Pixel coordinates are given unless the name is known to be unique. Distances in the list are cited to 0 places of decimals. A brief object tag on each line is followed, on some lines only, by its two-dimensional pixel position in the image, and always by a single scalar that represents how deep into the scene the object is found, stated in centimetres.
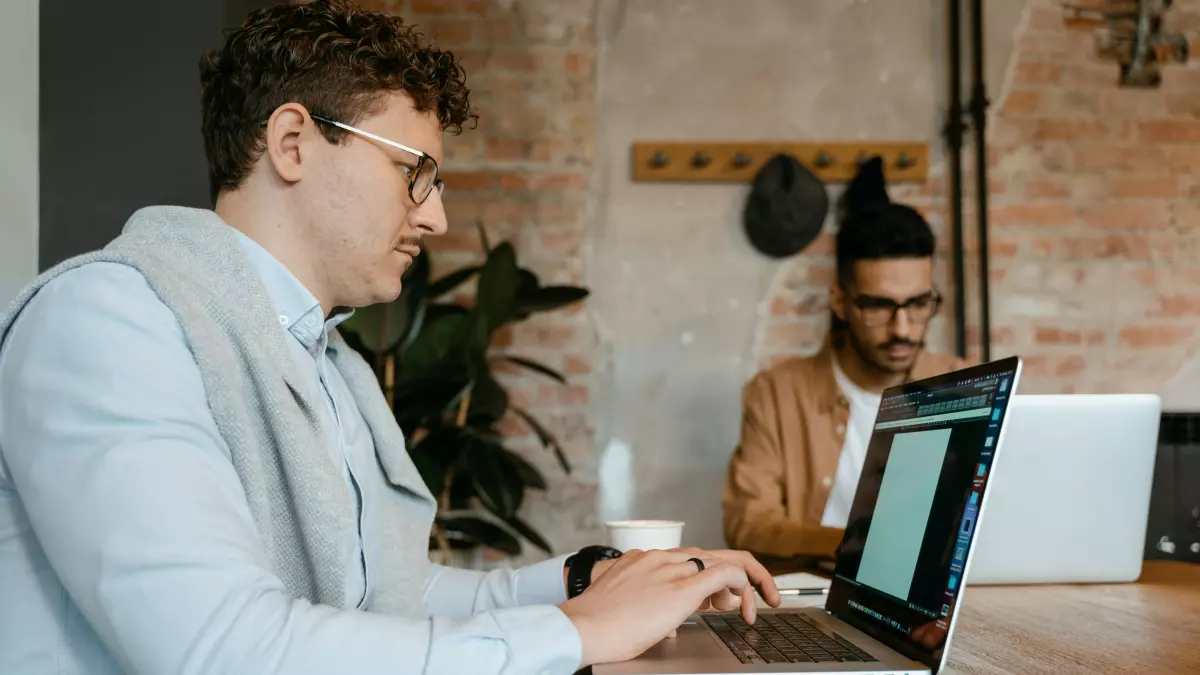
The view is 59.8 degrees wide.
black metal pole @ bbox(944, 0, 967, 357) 348
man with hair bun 281
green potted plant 284
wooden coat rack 346
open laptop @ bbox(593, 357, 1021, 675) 98
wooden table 104
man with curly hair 84
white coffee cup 150
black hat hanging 342
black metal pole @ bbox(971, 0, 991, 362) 346
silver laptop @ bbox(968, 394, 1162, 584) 158
